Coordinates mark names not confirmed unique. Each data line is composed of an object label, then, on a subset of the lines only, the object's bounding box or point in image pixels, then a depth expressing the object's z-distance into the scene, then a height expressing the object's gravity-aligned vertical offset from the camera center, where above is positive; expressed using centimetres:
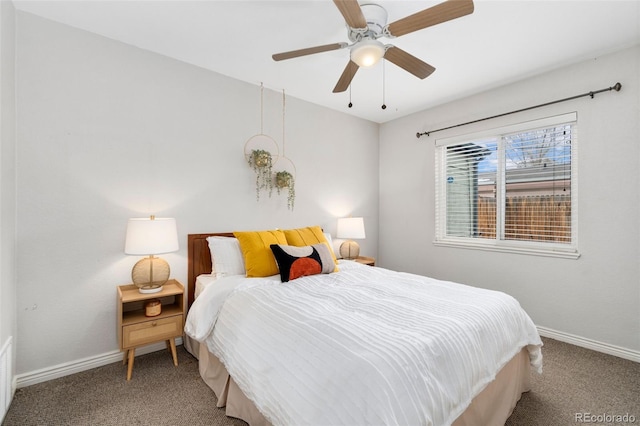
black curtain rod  255 +107
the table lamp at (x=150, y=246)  221 -28
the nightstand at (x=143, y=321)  215 -85
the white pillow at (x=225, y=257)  260 -42
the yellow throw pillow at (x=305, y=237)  288 -27
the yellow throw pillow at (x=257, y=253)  250 -38
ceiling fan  153 +105
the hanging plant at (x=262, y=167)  315 +48
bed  112 -67
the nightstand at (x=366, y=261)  370 -64
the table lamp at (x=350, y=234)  376 -31
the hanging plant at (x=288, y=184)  336 +30
